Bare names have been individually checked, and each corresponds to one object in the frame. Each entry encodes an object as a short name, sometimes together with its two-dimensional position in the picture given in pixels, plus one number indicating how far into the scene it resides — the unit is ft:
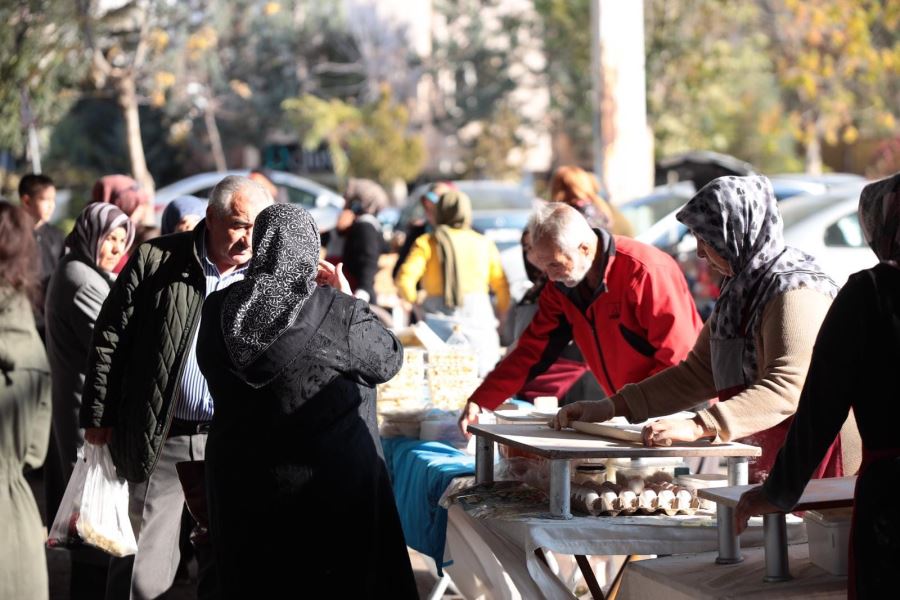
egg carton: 11.94
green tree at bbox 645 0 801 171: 98.43
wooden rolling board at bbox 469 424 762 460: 11.33
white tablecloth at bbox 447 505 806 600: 11.59
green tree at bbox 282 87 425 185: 111.04
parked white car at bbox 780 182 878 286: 35.58
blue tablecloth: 15.15
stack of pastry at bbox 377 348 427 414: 18.16
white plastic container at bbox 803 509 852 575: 10.18
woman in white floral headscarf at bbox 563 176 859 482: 11.41
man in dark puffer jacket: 14.53
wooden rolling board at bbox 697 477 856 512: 9.95
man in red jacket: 15.01
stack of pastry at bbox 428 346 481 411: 18.29
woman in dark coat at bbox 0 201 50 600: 13.14
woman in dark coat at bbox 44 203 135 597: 17.03
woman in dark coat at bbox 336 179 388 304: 30.27
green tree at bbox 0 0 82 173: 44.24
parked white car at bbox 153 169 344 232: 72.74
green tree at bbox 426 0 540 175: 134.51
